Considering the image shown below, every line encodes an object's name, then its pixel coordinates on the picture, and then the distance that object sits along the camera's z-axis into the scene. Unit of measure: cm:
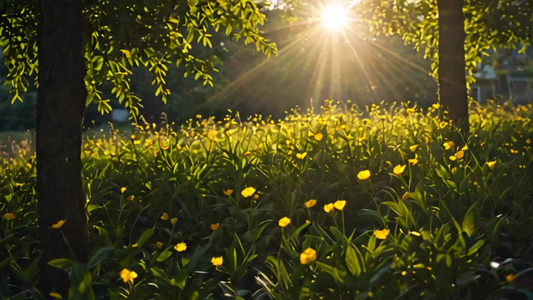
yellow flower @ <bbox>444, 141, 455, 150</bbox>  535
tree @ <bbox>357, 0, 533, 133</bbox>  875
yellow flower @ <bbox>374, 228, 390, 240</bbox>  341
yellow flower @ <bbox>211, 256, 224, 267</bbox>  353
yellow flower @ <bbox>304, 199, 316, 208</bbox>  396
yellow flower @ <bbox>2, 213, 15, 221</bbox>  451
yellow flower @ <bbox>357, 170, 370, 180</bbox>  418
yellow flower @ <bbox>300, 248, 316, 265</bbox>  317
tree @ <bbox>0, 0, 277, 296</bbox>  422
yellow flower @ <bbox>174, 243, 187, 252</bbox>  373
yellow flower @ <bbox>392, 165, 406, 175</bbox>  444
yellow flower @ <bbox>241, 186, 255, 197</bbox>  438
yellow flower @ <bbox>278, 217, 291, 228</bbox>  355
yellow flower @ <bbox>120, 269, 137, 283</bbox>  333
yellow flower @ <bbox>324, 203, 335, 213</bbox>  372
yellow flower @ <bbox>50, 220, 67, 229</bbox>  398
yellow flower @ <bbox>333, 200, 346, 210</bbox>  359
